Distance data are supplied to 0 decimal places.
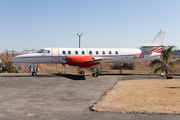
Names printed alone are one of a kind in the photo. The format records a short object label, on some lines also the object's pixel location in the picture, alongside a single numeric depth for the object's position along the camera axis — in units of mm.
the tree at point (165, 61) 29422
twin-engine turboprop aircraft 24453
